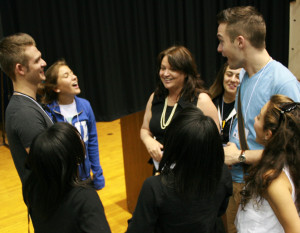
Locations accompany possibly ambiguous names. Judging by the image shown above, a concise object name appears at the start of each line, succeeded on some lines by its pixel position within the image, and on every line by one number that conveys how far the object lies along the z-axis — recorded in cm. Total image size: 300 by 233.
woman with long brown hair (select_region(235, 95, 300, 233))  119
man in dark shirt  146
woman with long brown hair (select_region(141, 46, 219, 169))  193
